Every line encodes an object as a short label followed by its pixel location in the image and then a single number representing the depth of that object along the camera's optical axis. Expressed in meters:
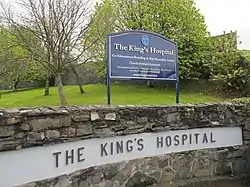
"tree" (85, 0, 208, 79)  19.25
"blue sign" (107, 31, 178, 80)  6.39
